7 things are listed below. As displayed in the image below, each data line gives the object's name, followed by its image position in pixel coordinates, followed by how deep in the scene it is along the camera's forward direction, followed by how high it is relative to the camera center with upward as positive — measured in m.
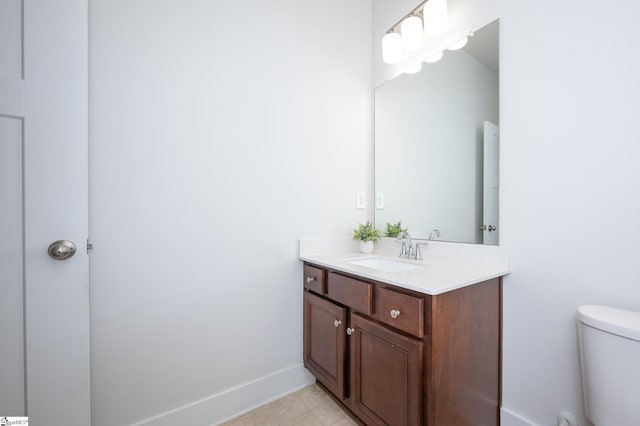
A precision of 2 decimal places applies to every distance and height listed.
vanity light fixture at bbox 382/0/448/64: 1.41 +1.04
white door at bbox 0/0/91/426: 0.85 +0.01
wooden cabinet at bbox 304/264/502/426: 0.93 -0.56
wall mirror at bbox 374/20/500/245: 1.30 +0.38
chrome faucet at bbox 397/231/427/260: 1.53 -0.22
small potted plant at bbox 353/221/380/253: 1.74 -0.16
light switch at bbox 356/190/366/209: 1.86 +0.08
